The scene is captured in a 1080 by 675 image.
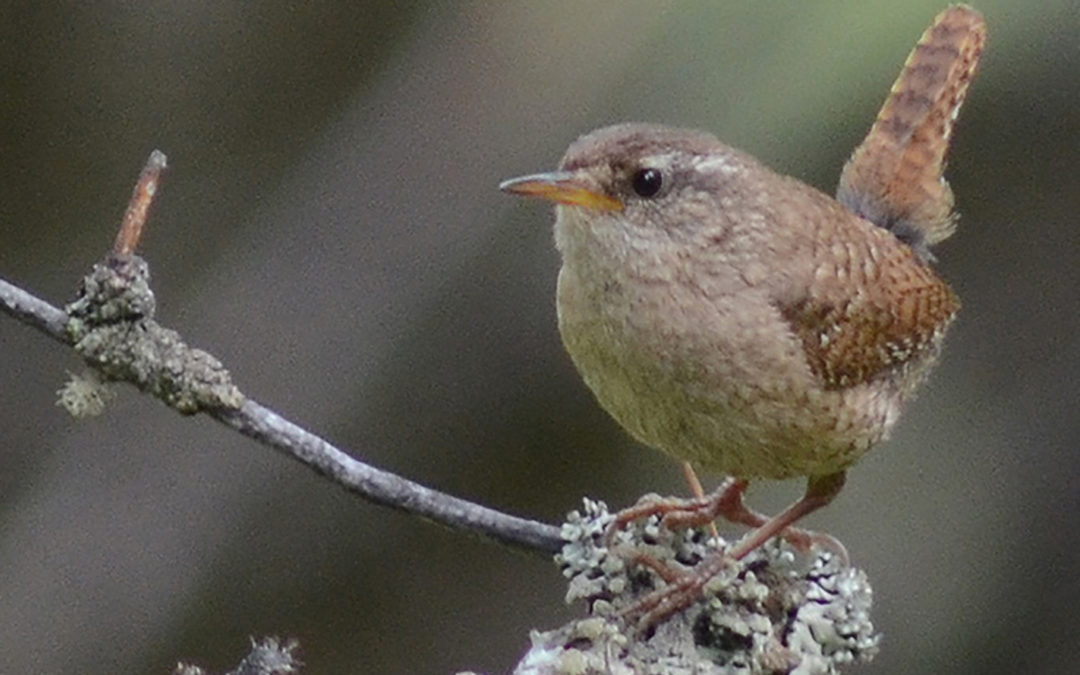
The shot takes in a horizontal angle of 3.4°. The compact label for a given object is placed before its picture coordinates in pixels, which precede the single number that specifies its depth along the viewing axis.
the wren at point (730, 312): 2.32
